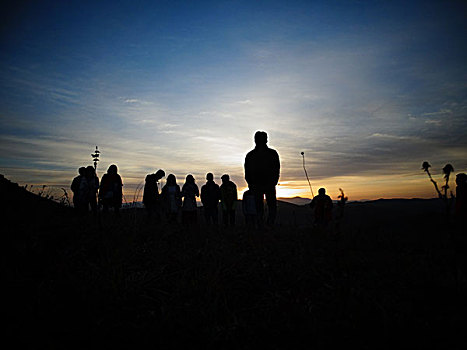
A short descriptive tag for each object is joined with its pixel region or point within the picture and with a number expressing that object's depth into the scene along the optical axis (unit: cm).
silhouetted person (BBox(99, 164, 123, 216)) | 766
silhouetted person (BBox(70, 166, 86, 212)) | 769
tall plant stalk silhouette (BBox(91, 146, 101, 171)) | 322
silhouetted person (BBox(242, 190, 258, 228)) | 688
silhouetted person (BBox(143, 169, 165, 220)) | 827
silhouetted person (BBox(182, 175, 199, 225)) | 798
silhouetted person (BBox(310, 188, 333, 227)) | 775
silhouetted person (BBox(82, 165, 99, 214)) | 765
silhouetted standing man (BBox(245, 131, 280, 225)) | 614
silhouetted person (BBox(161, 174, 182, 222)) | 794
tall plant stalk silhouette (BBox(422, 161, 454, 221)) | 205
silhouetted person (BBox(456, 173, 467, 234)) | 625
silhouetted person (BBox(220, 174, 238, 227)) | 891
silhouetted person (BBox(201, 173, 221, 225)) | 930
